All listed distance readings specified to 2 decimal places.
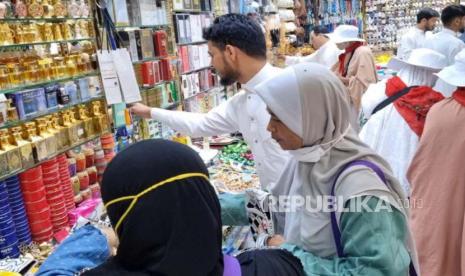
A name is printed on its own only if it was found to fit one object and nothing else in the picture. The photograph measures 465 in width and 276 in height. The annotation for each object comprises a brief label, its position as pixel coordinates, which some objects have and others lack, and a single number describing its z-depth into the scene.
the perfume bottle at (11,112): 2.10
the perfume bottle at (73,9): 2.50
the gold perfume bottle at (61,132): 2.41
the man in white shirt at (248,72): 2.37
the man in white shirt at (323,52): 5.79
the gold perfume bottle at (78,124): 2.55
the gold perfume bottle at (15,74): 2.12
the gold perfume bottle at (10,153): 2.06
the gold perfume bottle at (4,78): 2.06
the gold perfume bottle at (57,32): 2.41
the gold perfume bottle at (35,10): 2.22
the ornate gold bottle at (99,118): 2.73
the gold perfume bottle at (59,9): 2.39
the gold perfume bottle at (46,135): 2.29
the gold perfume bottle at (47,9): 2.32
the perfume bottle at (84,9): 2.57
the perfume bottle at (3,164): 2.02
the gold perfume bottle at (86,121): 2.63
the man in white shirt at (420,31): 7.21
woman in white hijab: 1.16
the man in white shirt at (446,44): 4.09
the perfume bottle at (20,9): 2.13
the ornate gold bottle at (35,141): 2.21
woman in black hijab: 0.91
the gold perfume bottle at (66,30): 2.47
